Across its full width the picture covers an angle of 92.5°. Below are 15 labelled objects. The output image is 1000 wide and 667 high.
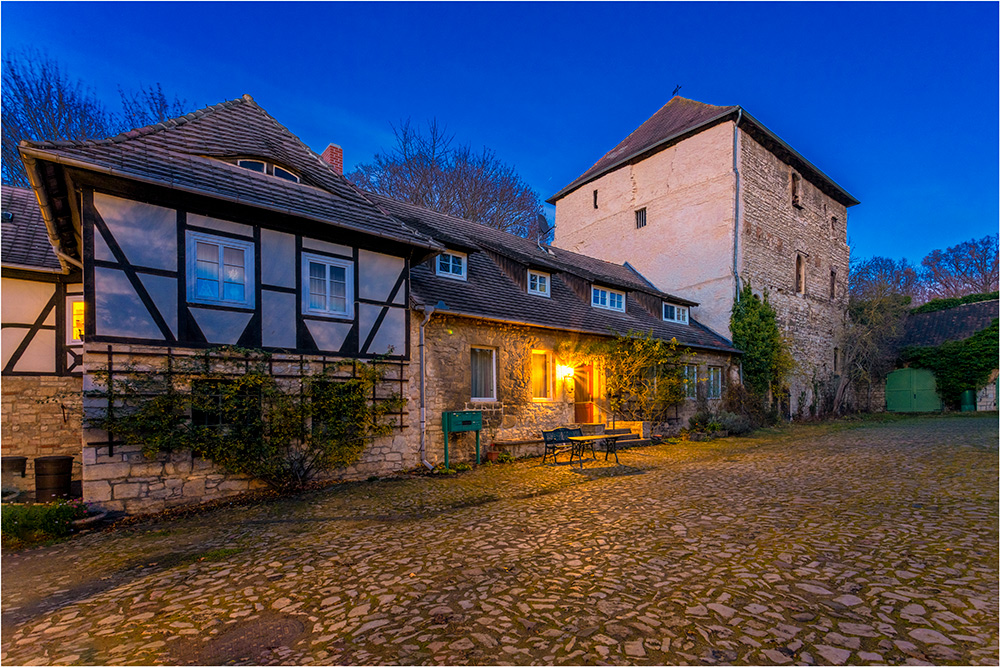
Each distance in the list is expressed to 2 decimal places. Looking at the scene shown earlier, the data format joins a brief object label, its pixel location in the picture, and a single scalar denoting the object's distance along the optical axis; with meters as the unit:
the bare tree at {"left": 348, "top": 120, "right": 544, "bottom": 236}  22.06
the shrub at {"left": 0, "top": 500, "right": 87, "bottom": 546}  5.68
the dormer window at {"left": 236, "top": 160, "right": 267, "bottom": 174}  8.77
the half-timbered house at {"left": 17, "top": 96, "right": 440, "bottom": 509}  6.66
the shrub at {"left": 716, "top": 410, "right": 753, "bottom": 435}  15.57
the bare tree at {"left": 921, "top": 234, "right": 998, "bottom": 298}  32.59
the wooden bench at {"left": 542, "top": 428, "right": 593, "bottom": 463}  10.34
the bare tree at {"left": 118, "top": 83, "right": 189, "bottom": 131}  18.03
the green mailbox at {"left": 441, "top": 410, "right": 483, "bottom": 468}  10.01
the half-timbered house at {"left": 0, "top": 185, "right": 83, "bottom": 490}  9.91
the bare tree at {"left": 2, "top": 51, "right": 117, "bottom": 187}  15.38
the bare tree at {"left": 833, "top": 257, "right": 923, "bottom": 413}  22.67
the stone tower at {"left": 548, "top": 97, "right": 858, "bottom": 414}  18.34
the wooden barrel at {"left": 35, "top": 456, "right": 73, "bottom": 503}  7.68
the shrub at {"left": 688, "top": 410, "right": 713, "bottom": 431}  15.90
